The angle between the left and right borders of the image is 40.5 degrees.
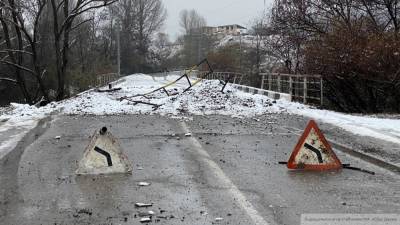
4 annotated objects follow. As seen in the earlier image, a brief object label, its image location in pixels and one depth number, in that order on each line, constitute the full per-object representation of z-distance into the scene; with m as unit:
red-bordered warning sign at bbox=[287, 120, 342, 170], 8.80
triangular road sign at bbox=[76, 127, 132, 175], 8.34
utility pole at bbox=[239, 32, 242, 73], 66.49
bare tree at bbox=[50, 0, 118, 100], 33.75
